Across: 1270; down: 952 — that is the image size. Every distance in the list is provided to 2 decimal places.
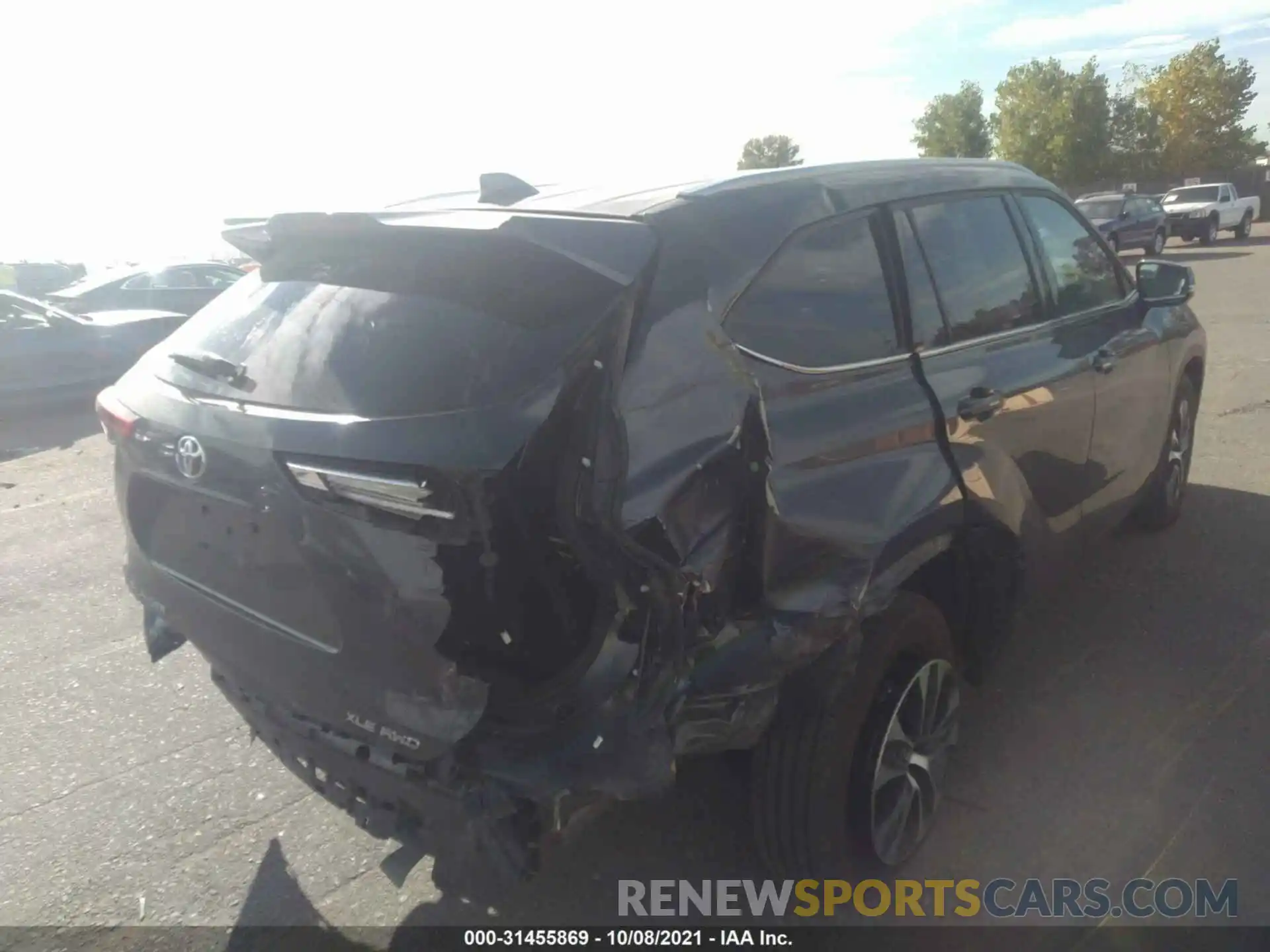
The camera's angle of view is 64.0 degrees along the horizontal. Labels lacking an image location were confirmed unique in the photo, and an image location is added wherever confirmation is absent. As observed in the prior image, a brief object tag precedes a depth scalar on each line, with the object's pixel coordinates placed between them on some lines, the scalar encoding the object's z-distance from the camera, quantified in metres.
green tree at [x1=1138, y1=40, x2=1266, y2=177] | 55.25
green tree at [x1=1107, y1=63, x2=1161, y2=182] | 53.16
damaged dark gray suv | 2.09
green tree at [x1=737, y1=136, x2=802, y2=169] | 53.25
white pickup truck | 30.91
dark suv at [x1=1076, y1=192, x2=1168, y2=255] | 26.17
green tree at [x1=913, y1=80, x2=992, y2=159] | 57.94
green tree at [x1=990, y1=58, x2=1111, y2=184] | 51.50
